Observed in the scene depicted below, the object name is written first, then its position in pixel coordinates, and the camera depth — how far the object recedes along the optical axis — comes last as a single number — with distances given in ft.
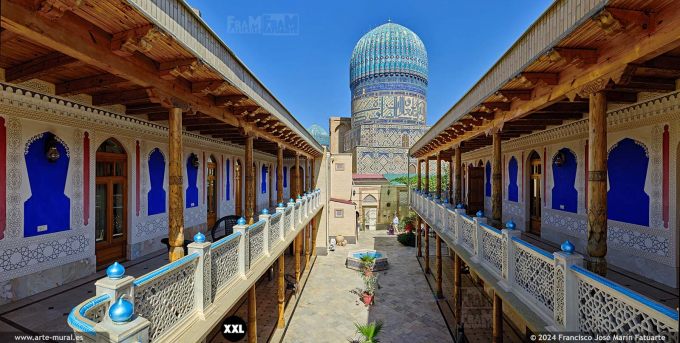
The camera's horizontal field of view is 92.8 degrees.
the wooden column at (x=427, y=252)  46.66
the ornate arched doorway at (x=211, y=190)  34.63
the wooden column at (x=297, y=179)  39.32
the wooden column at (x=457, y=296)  29.45
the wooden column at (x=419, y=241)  57.13
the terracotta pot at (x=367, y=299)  37.37
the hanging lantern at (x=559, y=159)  25.62
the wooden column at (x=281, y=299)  30.25
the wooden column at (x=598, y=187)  11.88
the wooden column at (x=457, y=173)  31.49
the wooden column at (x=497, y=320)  18.80
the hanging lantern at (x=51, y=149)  16.14
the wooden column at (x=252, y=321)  20.48
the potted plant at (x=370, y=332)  24.97
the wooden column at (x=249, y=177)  23.18
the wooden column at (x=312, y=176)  56.24
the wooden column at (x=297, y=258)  37.24
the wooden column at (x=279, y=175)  31.99
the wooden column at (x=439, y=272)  38.70
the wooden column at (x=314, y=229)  53.16
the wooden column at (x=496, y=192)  20.85
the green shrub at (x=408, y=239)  66.80
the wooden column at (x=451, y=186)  48.20
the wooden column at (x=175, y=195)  13.64
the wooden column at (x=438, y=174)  41.53
